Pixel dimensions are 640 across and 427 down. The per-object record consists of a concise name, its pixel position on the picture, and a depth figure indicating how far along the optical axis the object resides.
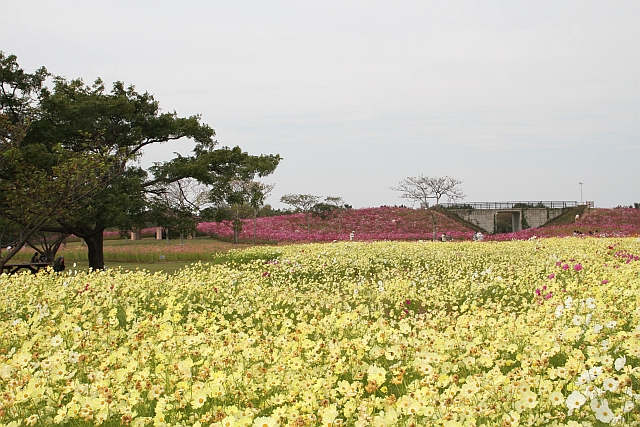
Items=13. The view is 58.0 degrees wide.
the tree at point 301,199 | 44.91
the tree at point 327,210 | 45.35
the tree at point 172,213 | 18.73
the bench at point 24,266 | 14.21
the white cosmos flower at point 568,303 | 5.82
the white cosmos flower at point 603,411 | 2.88
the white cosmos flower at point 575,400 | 2.95
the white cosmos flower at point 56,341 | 4.52
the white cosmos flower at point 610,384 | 3.10
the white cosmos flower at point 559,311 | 5.31
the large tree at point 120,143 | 17.11
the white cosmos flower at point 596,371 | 3.36
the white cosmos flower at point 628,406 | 2.99
